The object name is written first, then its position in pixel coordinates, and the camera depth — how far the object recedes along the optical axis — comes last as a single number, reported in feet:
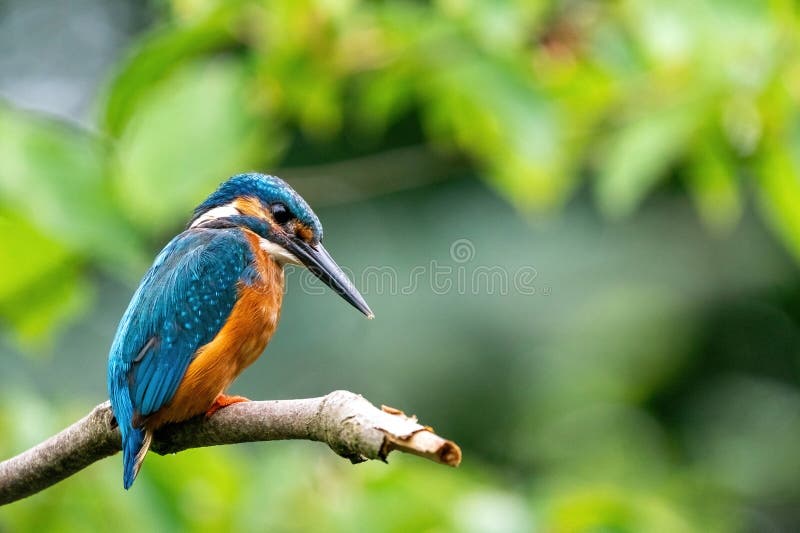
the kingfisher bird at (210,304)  16.62
